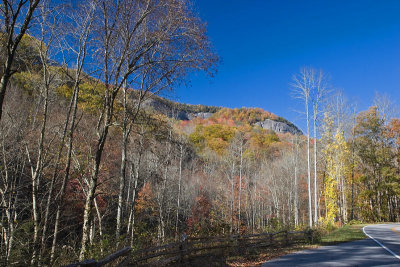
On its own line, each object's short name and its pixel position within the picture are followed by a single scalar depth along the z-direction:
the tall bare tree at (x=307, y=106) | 19.84
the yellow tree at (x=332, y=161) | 23.23
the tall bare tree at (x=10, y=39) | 4.38
